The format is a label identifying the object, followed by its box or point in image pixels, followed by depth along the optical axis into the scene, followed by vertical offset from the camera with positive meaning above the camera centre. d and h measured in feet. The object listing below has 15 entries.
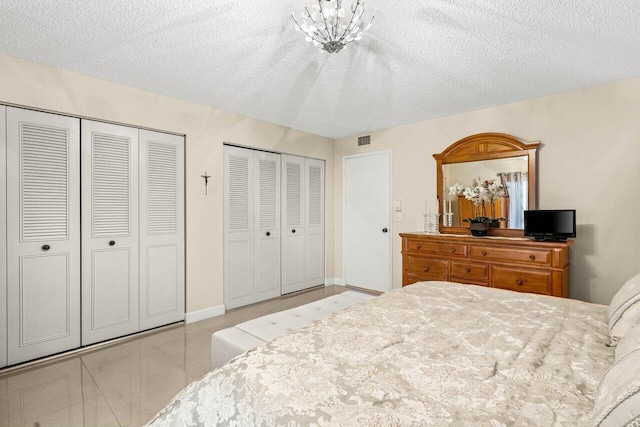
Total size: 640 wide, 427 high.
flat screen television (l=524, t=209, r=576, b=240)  9.91 -0.34
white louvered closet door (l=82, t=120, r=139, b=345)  9.61 -0.53
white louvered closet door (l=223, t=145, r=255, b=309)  13.10 -0.56
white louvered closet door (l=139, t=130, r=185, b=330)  10.81 -0.52
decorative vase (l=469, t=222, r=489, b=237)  11.96 -0.55
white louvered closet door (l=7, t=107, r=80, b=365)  8.40 -0.54
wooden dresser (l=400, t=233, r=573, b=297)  9.68 -1.68
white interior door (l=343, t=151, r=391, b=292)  15.65 -0.36
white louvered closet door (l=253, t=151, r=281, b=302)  14.23 -0.54
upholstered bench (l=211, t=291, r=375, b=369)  6.62 -2.62
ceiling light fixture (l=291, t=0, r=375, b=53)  5.91 +3.78
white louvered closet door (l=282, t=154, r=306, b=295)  15.38 -0.46
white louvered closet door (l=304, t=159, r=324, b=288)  16.49 -0.47
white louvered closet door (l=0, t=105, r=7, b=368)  8.20 -0.55
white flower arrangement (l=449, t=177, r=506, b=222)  12.11 +0.77
